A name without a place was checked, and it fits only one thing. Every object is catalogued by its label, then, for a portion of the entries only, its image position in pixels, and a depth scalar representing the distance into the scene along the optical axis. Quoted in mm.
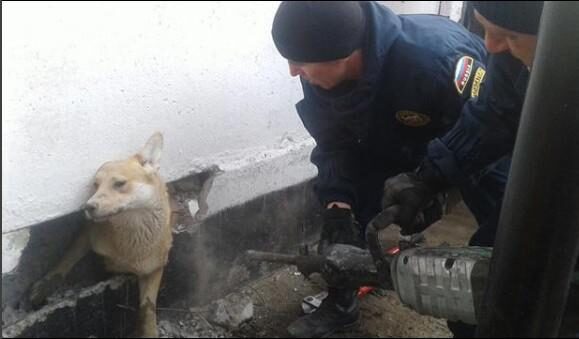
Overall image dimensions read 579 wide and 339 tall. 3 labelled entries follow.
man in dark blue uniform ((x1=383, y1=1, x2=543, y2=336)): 1429
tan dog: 1807
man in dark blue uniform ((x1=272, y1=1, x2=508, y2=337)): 1564
